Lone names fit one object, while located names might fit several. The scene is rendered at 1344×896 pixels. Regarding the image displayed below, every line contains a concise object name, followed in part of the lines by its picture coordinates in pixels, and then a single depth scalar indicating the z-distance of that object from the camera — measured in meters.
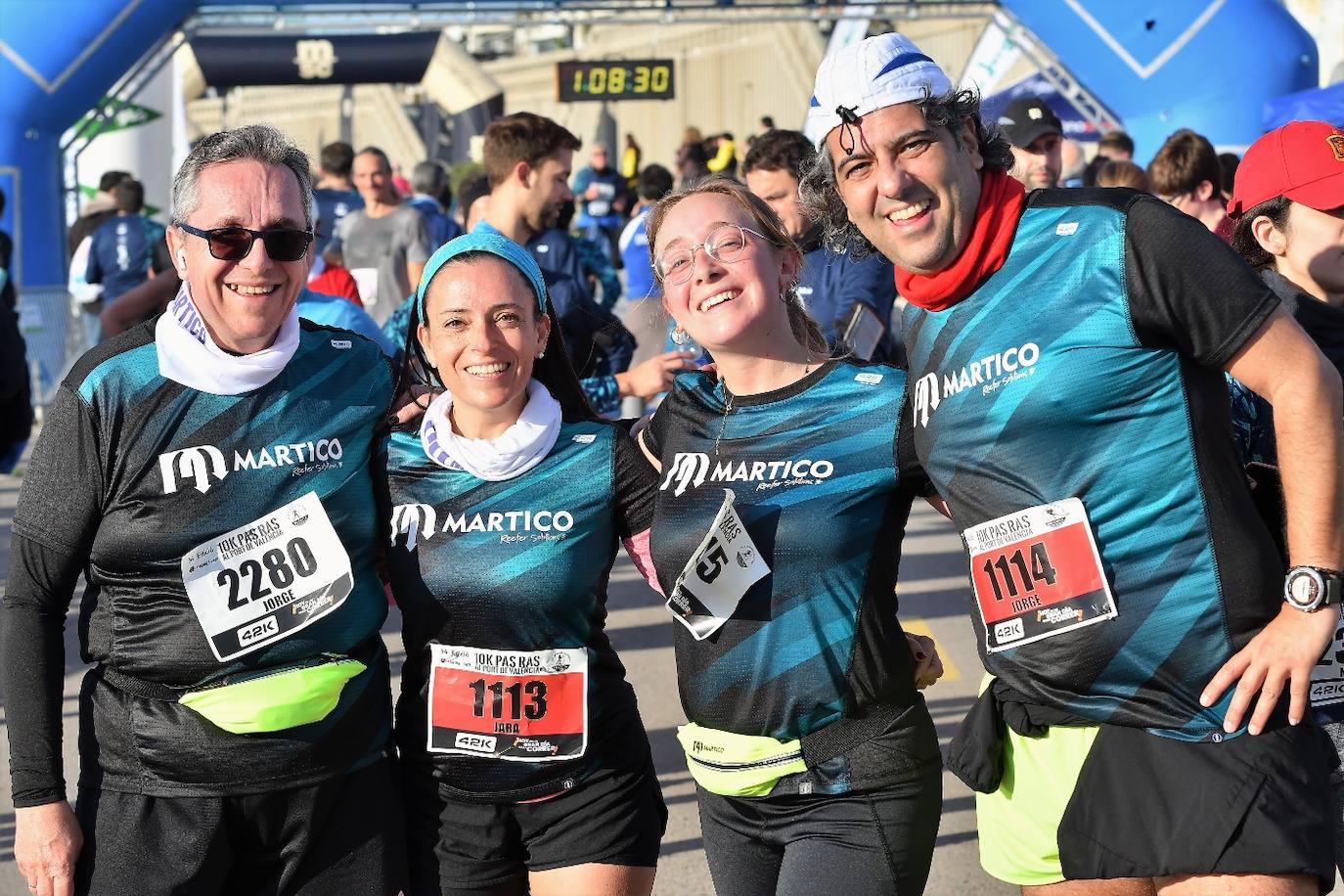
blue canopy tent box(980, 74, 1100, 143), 16.55
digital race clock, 19.61
